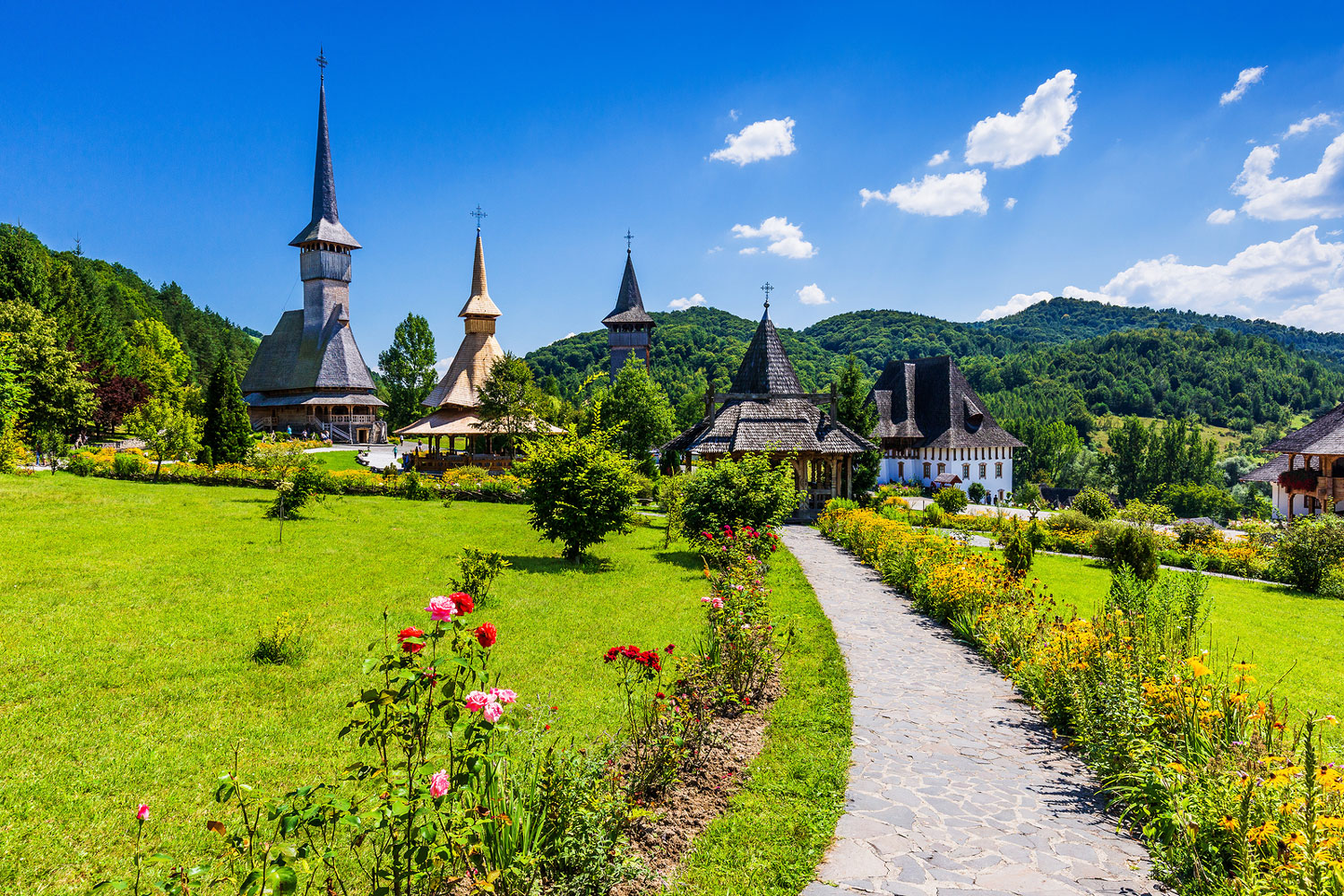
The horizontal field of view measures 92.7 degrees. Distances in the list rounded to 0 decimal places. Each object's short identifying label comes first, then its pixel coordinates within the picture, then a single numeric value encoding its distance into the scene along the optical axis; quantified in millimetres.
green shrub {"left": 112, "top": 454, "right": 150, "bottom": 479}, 19875
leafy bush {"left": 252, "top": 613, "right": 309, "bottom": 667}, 6403
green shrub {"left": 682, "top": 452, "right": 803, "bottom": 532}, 13203
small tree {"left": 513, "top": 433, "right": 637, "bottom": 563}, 12055
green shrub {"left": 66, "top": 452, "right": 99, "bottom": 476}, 19734
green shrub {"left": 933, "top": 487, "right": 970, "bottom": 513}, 27375
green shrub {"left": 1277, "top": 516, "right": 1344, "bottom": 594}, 15570
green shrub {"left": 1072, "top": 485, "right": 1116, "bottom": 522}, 23281
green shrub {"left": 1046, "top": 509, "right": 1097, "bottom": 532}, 20719
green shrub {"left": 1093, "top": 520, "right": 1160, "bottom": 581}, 14156
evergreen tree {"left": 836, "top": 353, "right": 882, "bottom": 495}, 31973
